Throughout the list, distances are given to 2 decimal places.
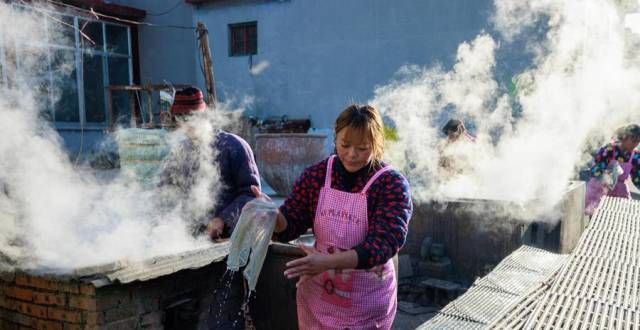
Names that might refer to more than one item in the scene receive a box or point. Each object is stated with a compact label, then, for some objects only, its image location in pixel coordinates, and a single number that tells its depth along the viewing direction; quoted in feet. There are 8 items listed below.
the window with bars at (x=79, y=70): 49.24
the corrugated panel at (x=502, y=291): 9.98
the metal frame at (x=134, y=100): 40.96
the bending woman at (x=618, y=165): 19.15
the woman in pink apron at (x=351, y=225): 6.57
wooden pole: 34.82
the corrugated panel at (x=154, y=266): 9.31
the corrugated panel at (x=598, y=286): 7.68
